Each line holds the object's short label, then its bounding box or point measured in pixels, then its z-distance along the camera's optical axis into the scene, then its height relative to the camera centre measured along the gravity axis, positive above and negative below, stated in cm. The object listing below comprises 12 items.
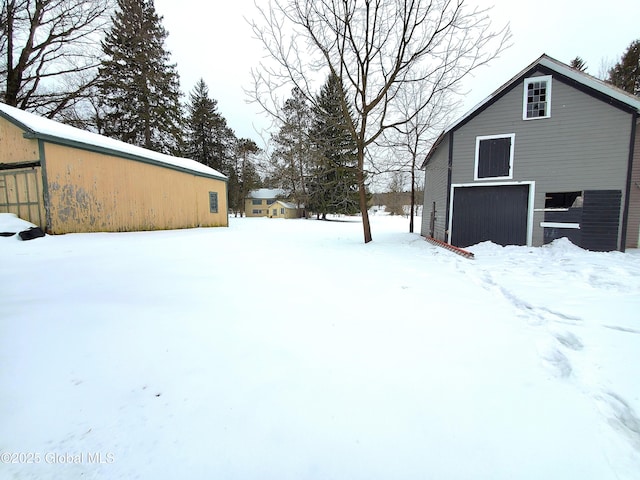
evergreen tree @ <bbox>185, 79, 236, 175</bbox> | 2858 +972
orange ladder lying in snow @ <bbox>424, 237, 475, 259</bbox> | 684 -94
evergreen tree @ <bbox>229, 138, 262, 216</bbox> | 3325 +627
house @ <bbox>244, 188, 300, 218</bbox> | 4247 +265
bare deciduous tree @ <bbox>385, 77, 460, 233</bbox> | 1217 +565
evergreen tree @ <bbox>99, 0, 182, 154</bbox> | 1939 +1041
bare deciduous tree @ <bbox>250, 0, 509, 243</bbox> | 812 +556
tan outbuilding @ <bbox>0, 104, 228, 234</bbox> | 743 +124
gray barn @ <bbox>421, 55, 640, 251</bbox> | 765 +169
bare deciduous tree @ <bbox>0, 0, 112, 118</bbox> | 1216 +816
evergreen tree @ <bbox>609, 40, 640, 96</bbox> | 1639 +953
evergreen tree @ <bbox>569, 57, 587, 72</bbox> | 2153 +1281
